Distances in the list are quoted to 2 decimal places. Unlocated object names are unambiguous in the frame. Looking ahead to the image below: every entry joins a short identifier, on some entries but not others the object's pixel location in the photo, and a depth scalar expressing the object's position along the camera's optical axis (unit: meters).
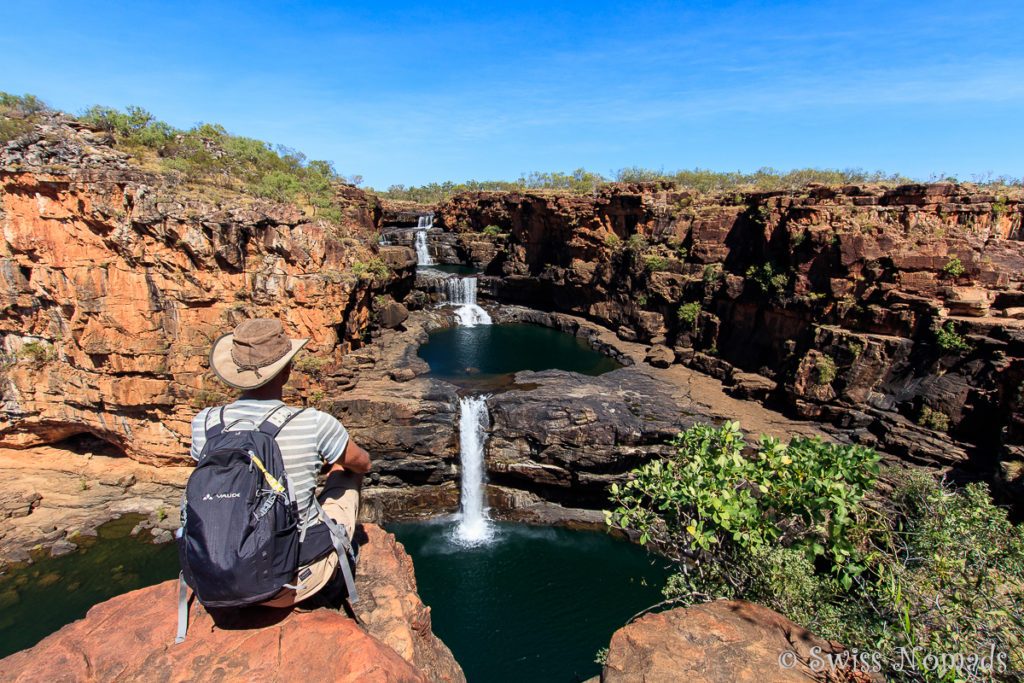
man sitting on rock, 2.92
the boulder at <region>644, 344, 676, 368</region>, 24.30
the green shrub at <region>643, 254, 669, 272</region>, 28.03
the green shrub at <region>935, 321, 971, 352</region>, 15.19
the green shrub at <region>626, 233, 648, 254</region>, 29.27
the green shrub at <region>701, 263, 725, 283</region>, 25.11
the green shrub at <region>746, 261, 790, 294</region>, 21.14
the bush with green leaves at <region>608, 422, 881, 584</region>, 5.55
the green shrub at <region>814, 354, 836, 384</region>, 17.84
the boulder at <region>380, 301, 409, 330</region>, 26.39
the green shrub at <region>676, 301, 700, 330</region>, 25.70
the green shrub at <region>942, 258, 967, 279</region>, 16.72
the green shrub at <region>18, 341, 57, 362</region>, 16.00
